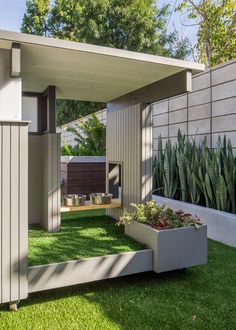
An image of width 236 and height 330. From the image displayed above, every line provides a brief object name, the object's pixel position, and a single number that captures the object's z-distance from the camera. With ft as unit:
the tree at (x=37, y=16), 51.79
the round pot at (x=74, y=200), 14.43
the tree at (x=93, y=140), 28.73
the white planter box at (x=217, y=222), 13.76
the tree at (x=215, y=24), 32.37
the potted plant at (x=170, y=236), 9.94
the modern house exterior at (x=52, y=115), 8.26
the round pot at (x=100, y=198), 15.11
